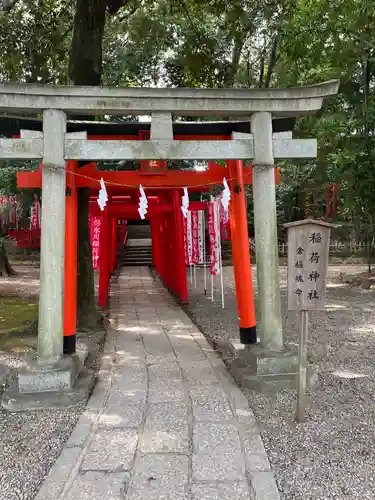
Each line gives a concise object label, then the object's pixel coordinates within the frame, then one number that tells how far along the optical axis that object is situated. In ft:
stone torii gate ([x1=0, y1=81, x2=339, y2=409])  15.31
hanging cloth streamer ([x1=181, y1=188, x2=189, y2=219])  21.45
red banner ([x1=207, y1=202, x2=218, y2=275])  36.81
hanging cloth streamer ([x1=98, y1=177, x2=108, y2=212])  16.97
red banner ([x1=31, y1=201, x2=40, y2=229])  58.74
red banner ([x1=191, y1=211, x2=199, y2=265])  43.39
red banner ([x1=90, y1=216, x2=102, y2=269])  45.27
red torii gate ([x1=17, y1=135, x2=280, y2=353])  17.69
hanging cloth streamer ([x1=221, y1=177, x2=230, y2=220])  17.84
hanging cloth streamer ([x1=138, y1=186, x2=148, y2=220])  17.59
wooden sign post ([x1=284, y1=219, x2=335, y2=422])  12.96
